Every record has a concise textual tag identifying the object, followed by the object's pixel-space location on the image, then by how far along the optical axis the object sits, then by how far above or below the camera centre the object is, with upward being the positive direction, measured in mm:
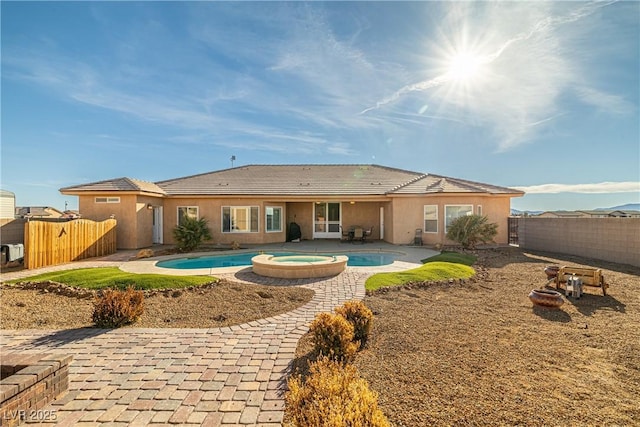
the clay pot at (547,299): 6660 -2013
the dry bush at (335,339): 4414 -1966
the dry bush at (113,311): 5953 -2040
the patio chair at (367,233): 20319 -1303
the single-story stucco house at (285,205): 16766 +682
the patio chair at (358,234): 20156 -1338
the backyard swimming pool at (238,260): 12975 -2245
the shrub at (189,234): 16297 -1068
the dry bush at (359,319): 5121 -1919
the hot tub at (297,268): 10203 -1936
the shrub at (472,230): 16062 -871
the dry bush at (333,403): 2219 -1649
